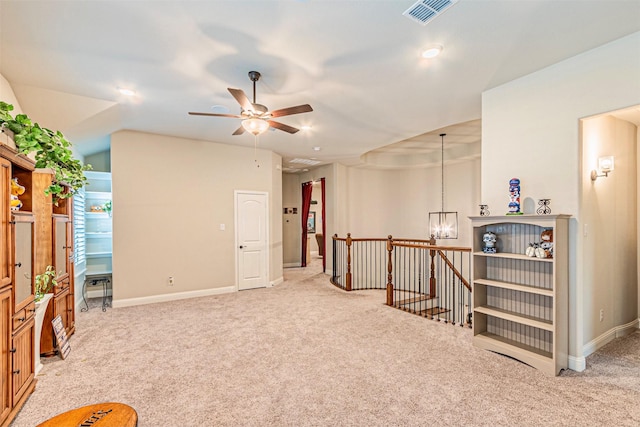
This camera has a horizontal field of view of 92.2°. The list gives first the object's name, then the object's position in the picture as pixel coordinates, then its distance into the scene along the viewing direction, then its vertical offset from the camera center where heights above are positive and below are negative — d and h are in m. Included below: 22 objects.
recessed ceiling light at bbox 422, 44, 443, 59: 2.73 +1.46
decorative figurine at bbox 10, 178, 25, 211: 2.50 +0.17
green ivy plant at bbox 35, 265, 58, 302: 2.99 -0.69
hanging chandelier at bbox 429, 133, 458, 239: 7.63 -0.28
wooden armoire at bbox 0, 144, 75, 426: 2.19 -0.47
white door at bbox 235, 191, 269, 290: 6.32 -0.56
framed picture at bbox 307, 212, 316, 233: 12.34 -0.40
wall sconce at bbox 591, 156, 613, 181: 3.22 +0.49
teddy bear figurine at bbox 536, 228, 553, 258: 2.98 -0.31
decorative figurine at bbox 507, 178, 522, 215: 3.20 +0.15
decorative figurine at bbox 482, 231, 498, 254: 3.43 -0.34
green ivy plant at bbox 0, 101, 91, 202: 2.40 +0.57
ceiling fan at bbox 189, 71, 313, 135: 3.03 +1.02
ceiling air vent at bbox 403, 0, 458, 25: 2.16 +1.47
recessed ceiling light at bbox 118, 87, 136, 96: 3.55 +1.43
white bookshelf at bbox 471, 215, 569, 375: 2.90 -0.87
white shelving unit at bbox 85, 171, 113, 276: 5.65 -0.26
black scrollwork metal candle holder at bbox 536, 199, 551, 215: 3.06 +0.05
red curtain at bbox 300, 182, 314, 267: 9.62 -0.01
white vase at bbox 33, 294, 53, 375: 2.84 -1.03
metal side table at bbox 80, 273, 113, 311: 5.43 -1.24
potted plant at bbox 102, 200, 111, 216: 5.50 +0.11
